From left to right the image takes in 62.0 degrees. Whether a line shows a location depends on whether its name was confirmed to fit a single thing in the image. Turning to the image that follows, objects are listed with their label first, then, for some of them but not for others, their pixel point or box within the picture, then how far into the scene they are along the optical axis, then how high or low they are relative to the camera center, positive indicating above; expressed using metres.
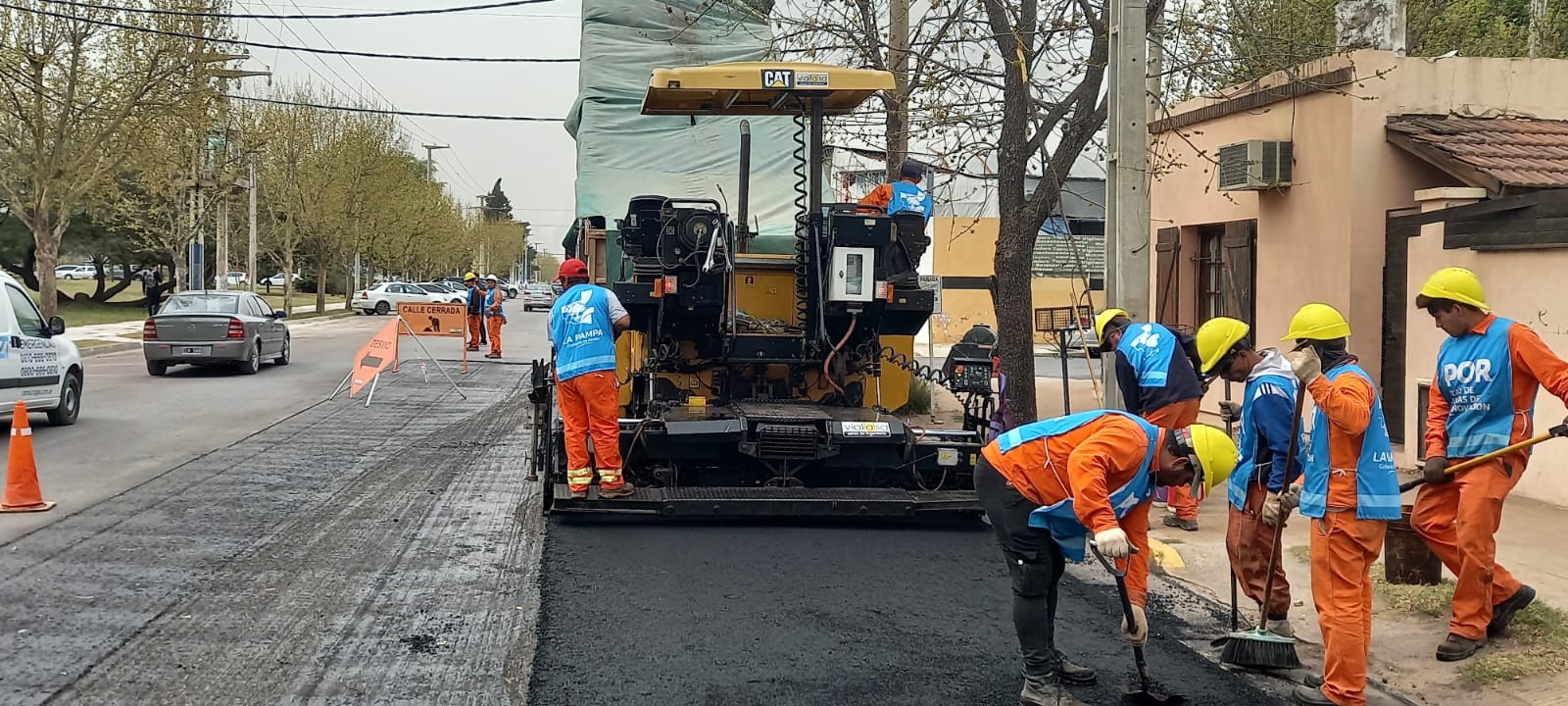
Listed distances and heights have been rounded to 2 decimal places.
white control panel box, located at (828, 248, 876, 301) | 8.84 +0.21
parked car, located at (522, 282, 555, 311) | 61.97 +0.29
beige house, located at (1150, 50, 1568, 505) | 9.72 +0.98
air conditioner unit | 12.73 +1.39
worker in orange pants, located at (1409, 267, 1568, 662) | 5.63 -0.57
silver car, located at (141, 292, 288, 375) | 20.02 -0.53
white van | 12.35 -0.60
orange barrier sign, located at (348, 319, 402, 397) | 16.98 -0.70
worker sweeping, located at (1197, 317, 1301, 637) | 5.82 -0.64
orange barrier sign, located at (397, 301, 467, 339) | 21.27 -0.27
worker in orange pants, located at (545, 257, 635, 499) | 8.29 -0.50
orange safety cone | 8.88 -1.22
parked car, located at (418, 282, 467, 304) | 51.39 +0.56
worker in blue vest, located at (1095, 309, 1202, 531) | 7.72 -0.42
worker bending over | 4.61 -0.66
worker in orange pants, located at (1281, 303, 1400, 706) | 4.96 -0.73
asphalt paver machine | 8.43 -0.41
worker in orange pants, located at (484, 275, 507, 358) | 25.94 -0.23
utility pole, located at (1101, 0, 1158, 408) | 9.34 +1.04
